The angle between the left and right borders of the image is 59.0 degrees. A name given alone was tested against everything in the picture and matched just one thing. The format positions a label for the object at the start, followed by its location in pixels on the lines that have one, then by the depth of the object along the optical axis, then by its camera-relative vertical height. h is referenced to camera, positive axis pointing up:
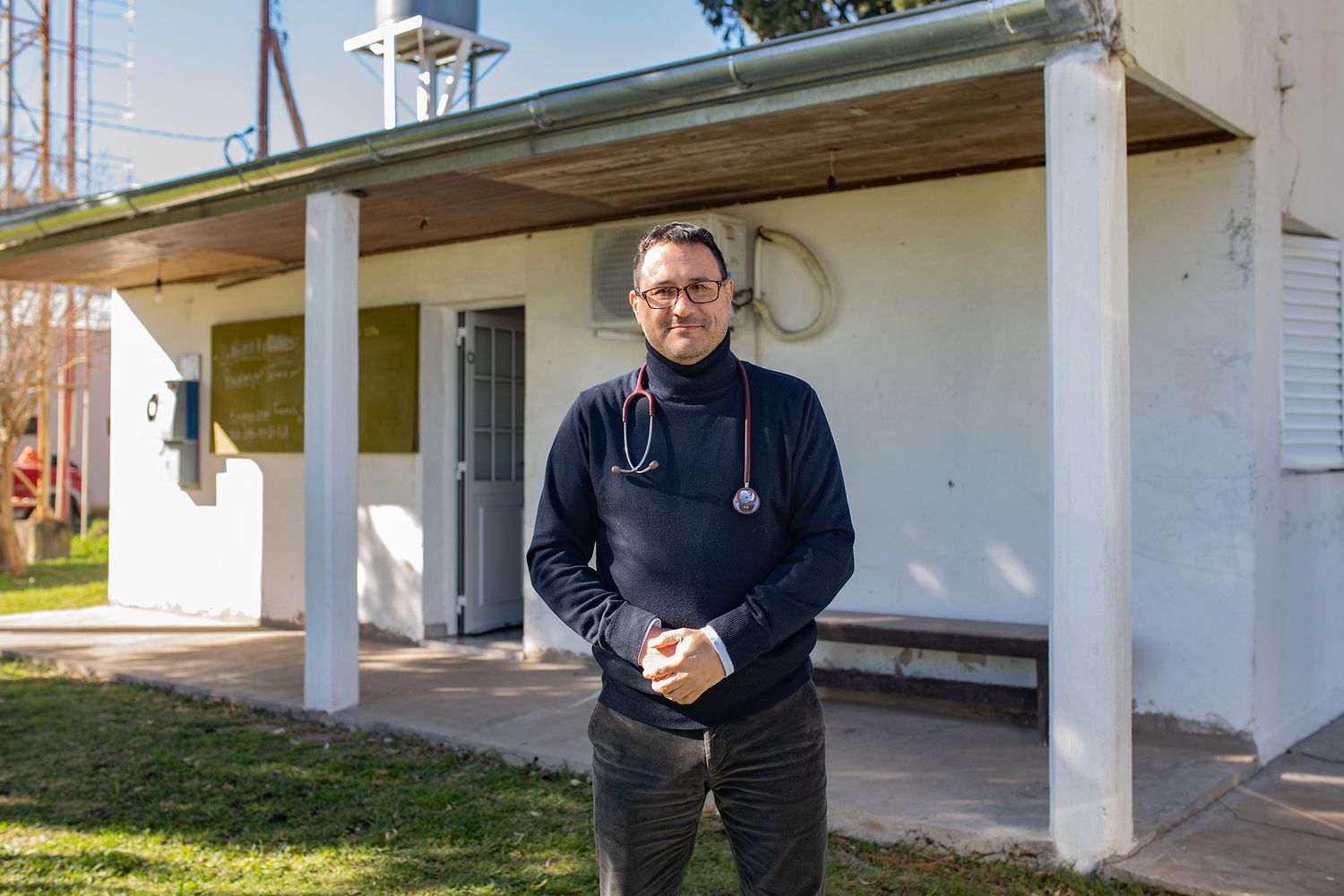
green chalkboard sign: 8.13 +0.63
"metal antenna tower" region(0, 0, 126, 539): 13.28 +2.04
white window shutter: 5.57 +0.54
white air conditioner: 6.41 +1.15
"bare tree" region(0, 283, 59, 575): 12.84 +1.14
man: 2.27 -0.23
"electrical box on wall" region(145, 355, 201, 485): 9.39 +0.33
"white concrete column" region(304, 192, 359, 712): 6.04 +0.07
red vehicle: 16.26 -0.16
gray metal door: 8.18 -0.01
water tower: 7.00 +2.57
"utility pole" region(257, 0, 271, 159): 14.02 +4.75
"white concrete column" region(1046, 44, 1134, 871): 3.81 +0.05
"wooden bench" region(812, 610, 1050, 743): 5.23 -0.81
